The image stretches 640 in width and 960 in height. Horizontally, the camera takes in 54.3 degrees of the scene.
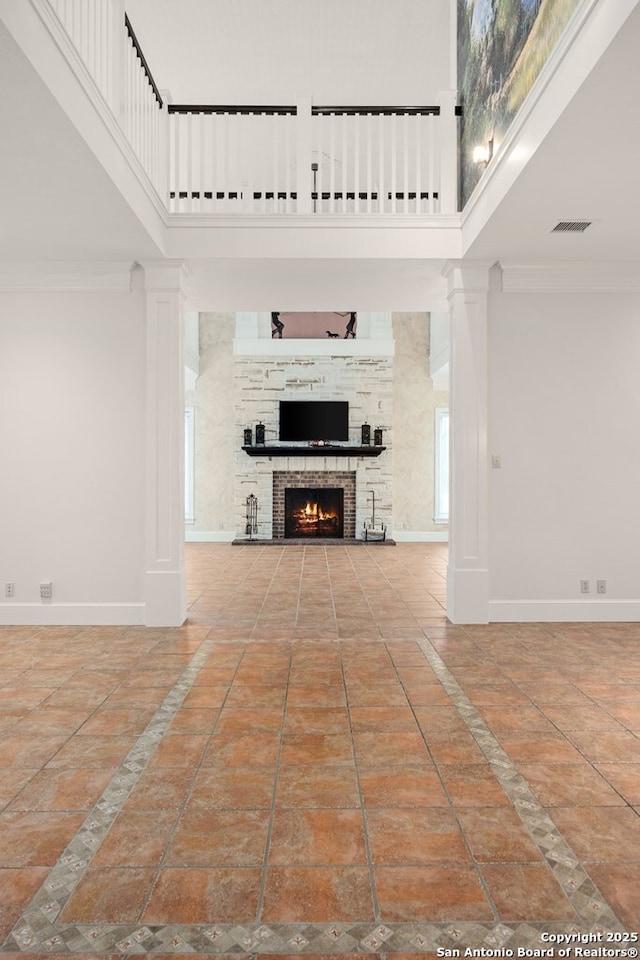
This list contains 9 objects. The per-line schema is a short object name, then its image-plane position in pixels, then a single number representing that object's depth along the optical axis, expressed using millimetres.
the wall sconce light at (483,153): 4129
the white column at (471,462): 4973
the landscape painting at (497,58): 3193
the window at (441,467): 10945
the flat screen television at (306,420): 10602
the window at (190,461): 10883
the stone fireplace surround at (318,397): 10617
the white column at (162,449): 4887
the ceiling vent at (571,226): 4008
